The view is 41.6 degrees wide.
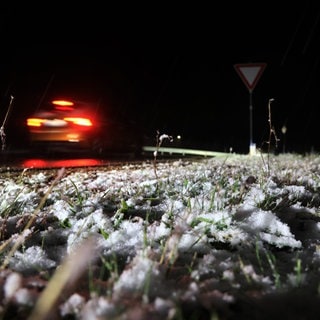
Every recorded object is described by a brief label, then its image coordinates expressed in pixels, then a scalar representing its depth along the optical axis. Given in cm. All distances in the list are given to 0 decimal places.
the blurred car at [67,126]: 998
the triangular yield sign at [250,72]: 1149
